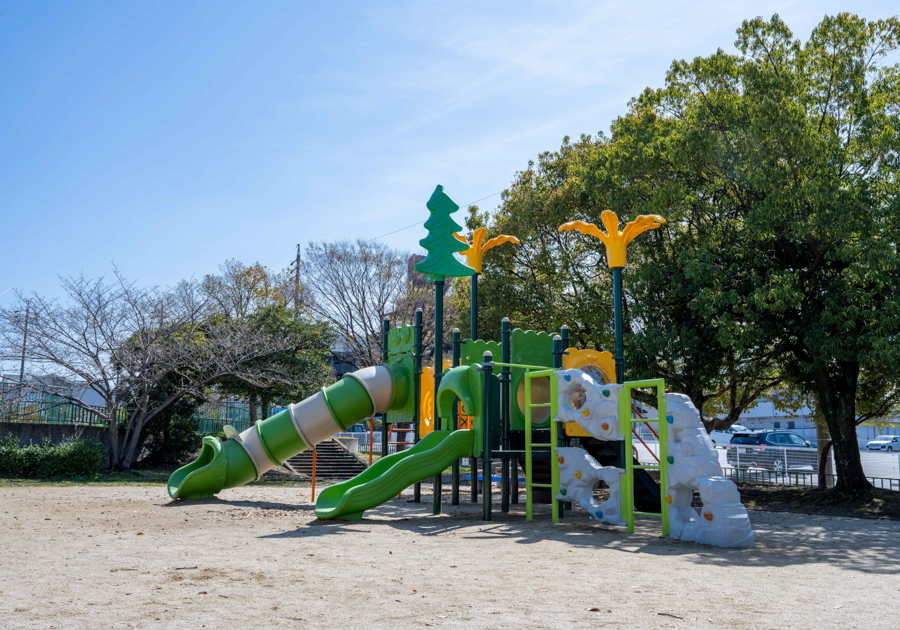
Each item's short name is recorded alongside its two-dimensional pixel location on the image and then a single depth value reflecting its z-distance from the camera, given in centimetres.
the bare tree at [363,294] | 3064
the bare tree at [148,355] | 2002
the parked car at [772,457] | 2201
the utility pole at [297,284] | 3212
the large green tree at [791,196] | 1334
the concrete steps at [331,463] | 2164
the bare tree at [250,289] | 3269
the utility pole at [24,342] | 1966
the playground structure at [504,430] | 956
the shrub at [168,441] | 2341
